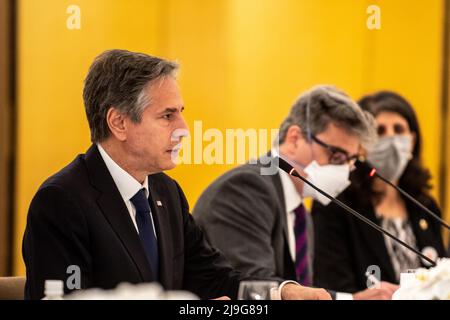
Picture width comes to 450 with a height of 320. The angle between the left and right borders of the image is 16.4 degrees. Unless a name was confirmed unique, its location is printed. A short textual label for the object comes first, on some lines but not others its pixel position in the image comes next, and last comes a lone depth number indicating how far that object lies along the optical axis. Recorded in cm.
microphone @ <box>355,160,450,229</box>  481
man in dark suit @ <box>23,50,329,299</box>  392
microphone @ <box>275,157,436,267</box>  427
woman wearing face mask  651
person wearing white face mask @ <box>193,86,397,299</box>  534
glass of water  328
